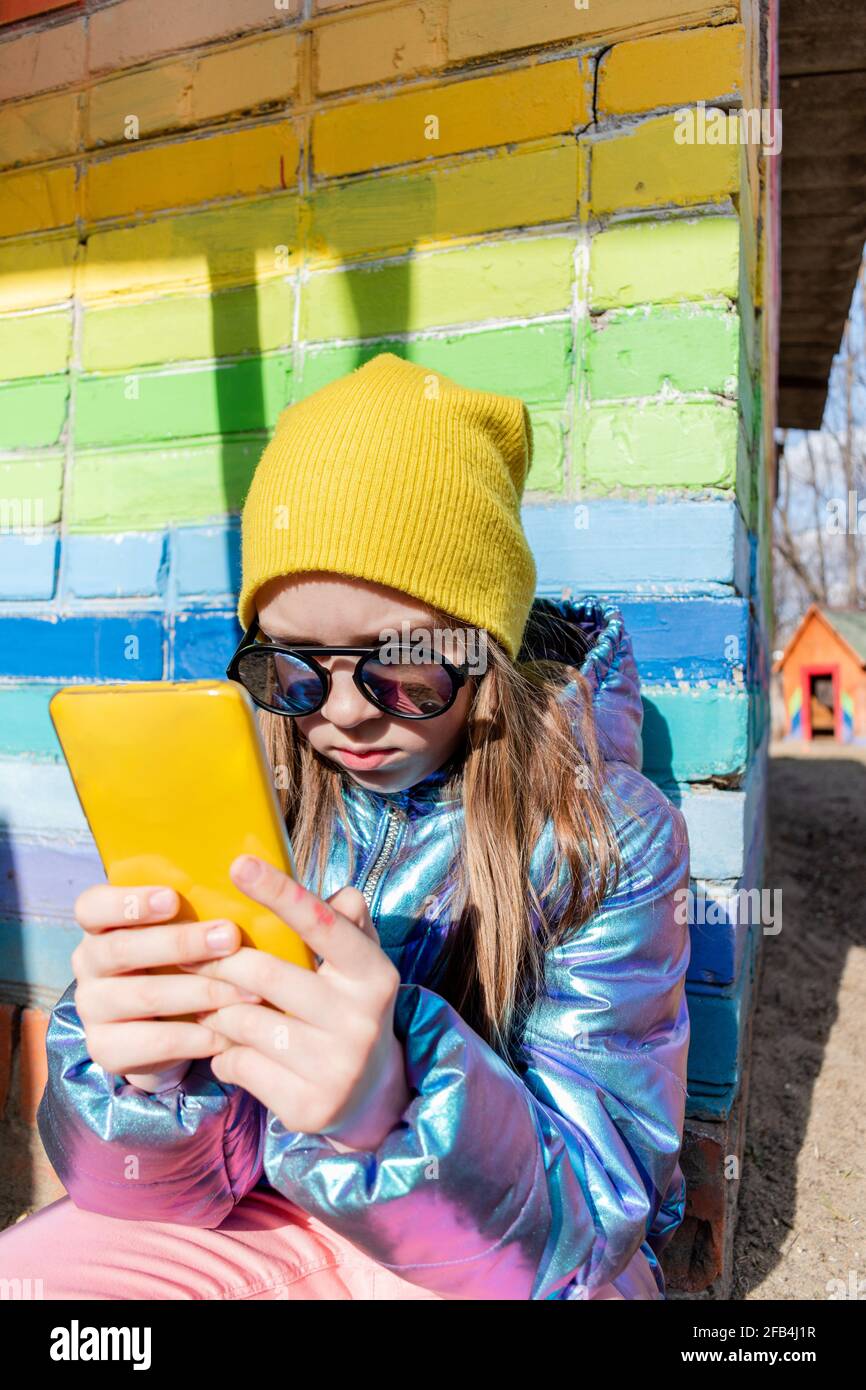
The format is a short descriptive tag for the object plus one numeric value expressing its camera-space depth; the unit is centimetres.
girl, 90
